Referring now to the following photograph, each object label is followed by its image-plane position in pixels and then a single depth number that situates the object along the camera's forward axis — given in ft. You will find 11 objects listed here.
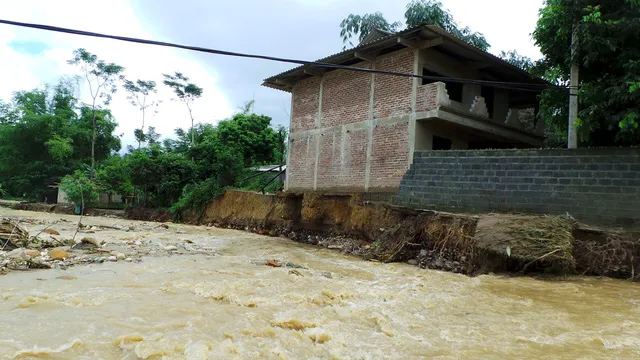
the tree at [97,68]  91.09
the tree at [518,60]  52.11
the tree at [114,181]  78.52
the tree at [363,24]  63.79
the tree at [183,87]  104.55
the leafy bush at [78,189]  77.25
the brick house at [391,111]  36.96
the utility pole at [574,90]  26.66
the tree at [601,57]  23.58
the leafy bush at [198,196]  63.72
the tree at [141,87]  106.36
